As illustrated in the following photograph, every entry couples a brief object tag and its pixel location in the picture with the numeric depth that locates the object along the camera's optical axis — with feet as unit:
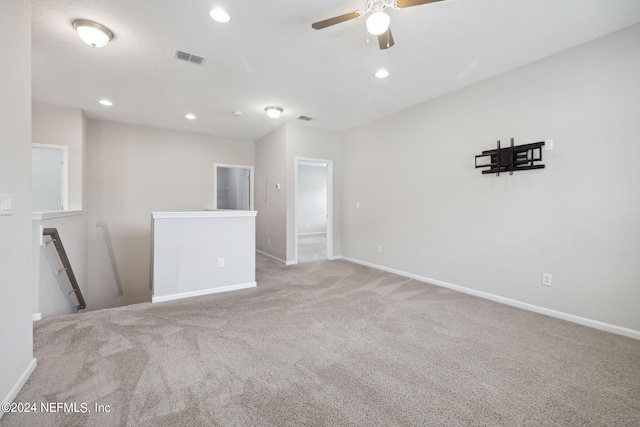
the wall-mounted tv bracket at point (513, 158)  9.73
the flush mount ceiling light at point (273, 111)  14.49
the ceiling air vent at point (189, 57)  9.45
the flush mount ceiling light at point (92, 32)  7.74
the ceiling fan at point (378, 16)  6.12
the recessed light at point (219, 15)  7.30
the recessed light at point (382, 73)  10.57
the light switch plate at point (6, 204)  4.87
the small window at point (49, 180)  14.94
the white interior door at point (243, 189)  22.71
